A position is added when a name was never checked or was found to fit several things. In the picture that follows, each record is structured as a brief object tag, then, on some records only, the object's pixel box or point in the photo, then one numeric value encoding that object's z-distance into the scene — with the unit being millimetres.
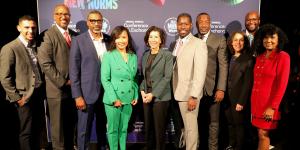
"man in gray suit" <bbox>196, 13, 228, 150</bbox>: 4102
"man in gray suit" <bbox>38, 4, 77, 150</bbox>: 3832
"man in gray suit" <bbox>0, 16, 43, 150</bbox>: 3787
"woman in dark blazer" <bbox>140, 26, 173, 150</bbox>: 3748
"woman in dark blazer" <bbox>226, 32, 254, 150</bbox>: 3887
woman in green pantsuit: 3711
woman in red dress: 3459
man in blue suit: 3797
